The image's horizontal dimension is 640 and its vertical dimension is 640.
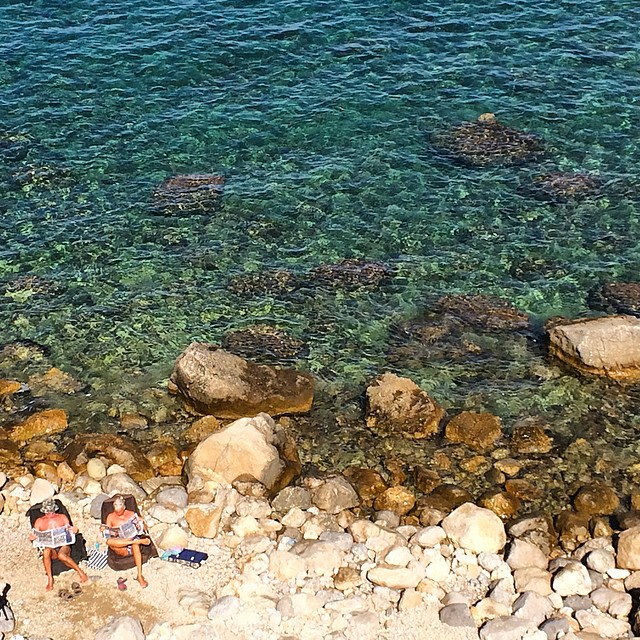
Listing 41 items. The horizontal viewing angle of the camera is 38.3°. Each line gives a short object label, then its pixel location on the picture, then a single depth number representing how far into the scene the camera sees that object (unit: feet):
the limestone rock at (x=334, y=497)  72.28
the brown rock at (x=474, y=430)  80.12
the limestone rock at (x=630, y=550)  65.82
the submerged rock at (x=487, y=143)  121.60
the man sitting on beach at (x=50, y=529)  63.72
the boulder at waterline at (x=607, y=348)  86.28
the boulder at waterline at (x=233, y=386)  82.84
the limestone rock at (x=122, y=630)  58.75
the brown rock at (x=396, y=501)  73.05
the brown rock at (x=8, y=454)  77.00
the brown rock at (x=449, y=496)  72.90
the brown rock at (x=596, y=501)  72.38
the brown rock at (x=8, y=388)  86.89
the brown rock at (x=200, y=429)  81.15
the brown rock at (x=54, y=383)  87.76
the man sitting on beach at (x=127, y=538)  64.18
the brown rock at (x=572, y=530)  69.77
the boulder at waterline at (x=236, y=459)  74.02
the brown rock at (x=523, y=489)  74.64
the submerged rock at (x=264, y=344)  92.27
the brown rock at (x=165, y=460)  77.25
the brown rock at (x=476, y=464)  77.46
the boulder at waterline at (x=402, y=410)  81.56
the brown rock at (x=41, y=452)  77.97
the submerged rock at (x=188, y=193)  114.42
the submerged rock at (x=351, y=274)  101.65
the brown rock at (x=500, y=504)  72.84
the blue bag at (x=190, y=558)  65.87
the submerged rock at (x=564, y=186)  113.70
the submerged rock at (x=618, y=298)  96.83
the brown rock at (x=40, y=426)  81.25
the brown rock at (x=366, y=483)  74.59
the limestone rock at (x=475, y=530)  67.41
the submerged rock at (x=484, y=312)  95.20
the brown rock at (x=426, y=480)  75.25
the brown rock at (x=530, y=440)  79.56
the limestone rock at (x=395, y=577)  64.13
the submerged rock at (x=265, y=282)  101.04
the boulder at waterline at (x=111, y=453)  76.20
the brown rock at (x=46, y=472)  74.84
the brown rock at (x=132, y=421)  83.11
